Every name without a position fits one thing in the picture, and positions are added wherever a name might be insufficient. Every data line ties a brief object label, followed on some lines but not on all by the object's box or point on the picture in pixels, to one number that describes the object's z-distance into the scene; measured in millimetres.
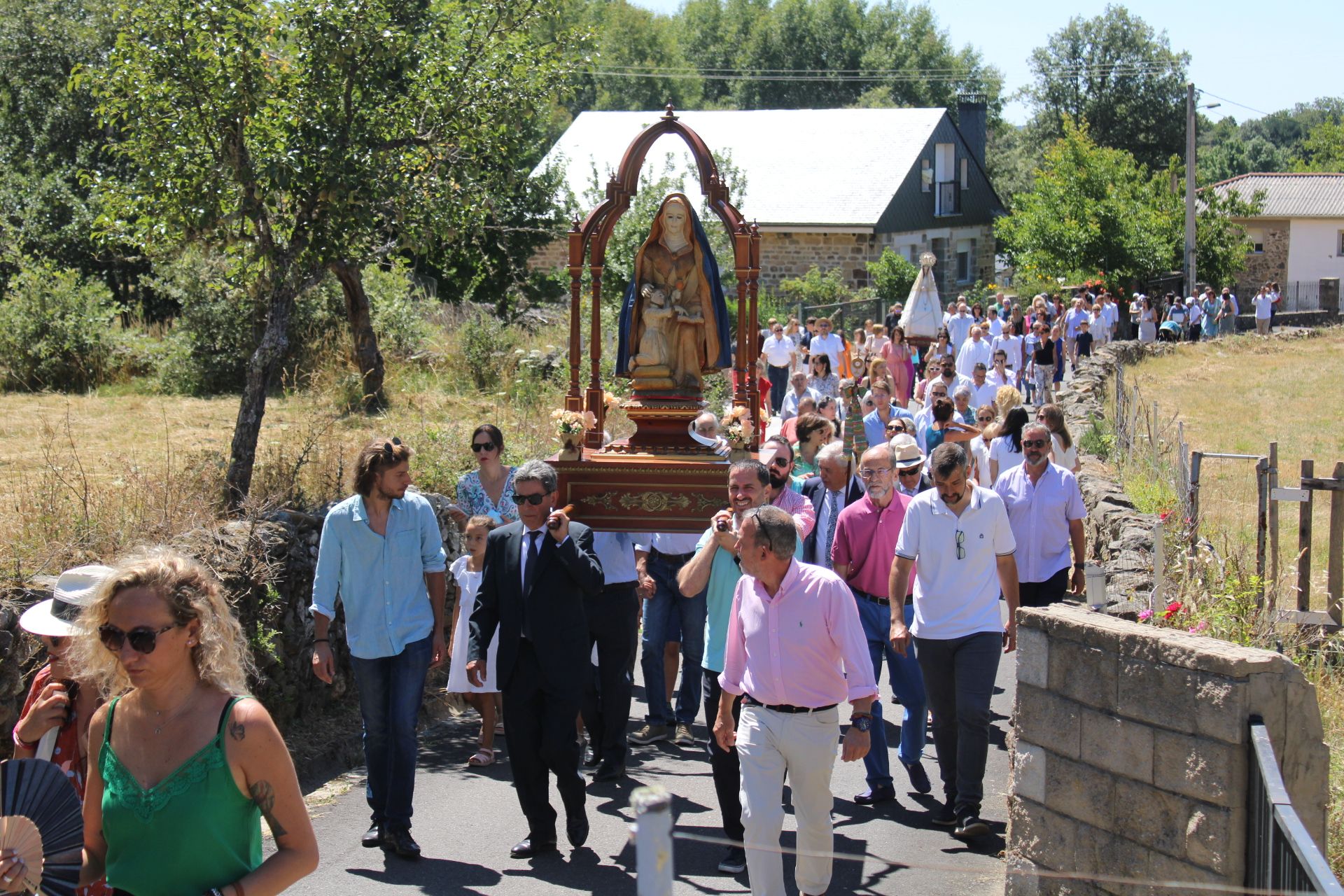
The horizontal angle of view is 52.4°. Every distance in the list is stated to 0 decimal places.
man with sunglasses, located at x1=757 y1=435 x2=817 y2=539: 7750
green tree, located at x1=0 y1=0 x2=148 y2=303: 24922
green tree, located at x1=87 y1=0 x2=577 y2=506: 9945
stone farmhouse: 36500
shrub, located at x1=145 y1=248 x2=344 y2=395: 18438
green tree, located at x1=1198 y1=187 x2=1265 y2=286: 40500
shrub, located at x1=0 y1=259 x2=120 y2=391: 17812
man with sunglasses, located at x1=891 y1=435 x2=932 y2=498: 8242
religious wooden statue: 9781
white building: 53844
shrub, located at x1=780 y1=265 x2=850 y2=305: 34125
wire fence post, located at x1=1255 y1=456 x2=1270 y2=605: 10125
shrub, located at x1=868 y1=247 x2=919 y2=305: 34656
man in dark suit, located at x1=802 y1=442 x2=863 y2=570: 8062
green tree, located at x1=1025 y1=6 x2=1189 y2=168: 66625
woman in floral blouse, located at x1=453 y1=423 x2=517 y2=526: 7988
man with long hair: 6539
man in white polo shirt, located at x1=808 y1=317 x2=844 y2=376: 21297
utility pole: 35656
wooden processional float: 9656
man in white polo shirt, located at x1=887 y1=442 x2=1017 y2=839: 6719
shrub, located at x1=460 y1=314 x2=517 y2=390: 19125
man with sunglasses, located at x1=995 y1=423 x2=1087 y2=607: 8258
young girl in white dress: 7844
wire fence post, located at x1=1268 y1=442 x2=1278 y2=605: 10023
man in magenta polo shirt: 7371
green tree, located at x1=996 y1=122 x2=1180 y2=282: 38062
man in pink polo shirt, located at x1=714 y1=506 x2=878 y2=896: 5582
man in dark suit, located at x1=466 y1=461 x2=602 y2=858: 6492
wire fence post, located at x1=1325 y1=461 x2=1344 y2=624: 10148
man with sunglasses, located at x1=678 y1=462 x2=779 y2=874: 6469
